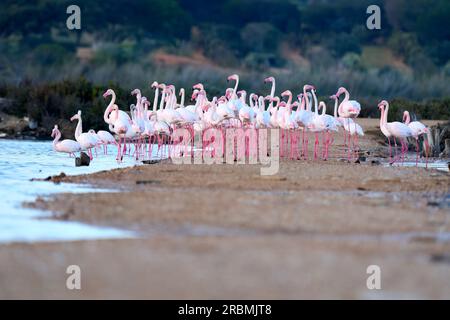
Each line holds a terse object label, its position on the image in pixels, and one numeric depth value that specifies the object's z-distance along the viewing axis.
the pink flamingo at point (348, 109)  18.72
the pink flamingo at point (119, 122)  18.48
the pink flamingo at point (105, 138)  19.14
